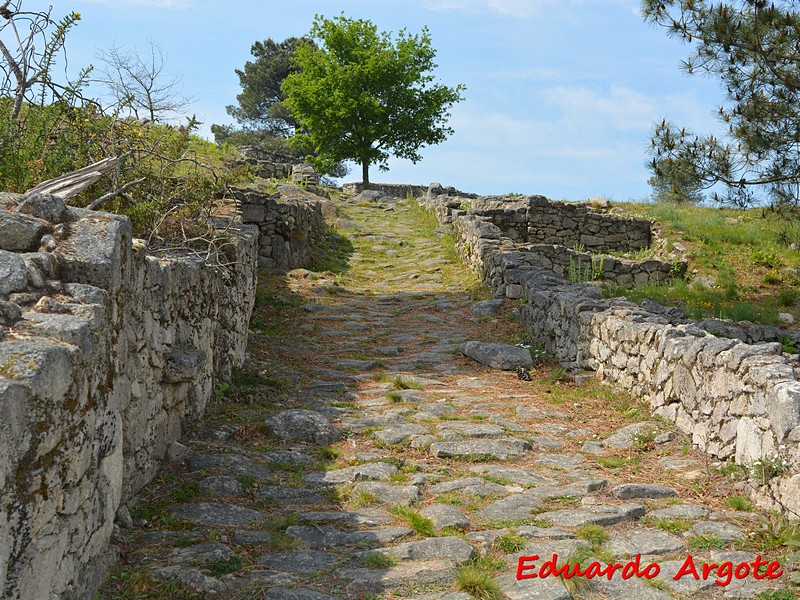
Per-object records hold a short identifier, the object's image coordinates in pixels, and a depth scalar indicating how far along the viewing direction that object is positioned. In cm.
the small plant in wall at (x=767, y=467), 482
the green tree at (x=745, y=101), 1213
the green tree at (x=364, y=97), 3095
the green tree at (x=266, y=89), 4525
